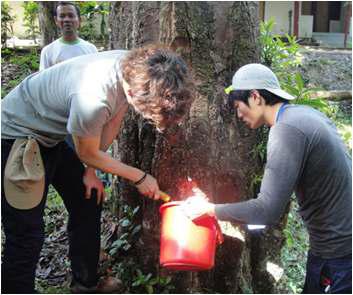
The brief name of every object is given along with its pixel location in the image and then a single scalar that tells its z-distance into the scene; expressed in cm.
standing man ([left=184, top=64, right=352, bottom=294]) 225
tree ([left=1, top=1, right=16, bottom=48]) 1112
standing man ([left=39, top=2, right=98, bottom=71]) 496
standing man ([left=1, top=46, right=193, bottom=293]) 234
